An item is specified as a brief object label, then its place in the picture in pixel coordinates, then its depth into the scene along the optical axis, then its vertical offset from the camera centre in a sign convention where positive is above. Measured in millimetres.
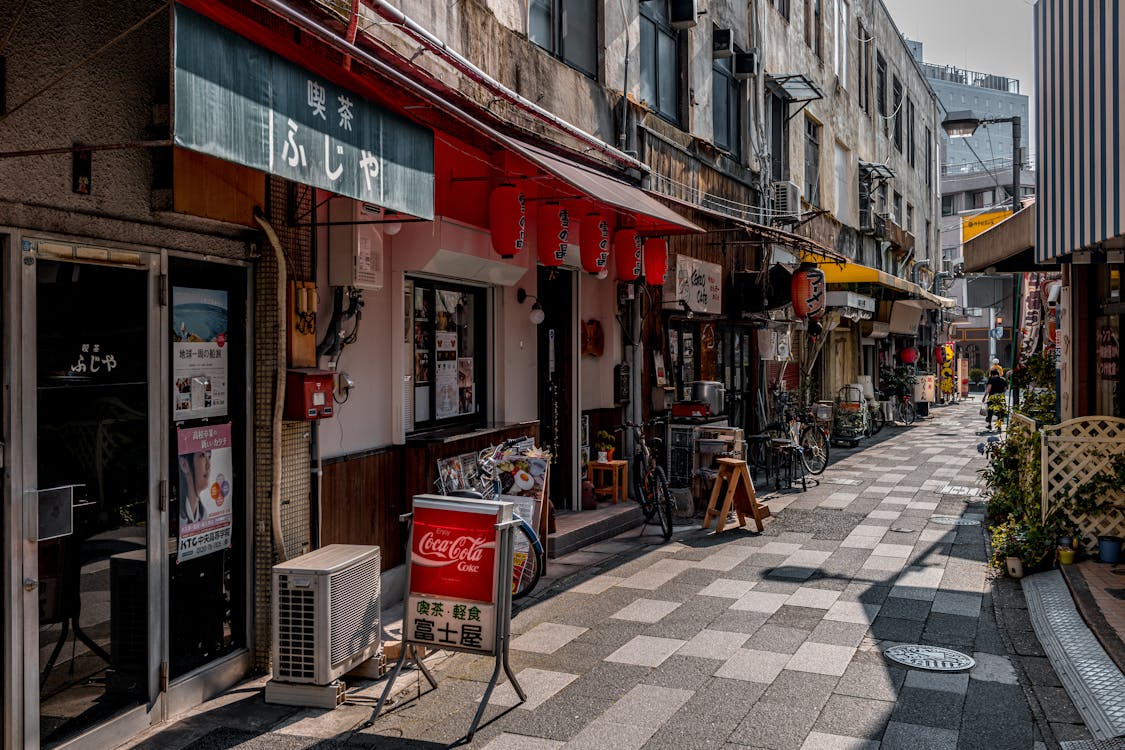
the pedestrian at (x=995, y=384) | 25006 -387
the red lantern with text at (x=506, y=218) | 9031 +1548
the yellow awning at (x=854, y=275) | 20656 +2220
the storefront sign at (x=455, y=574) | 5965 -1326
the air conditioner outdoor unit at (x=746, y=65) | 17547 +5909
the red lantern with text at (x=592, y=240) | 10977 +1595
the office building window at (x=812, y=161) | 22500 +5254
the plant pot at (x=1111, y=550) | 8984 -1774
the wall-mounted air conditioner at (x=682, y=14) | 14516 +5710
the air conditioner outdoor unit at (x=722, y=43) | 16355 +5909
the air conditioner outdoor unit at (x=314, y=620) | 5949 -1618
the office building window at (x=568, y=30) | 11227 +4397
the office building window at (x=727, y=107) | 17047 +5078
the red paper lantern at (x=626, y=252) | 12094 +1597
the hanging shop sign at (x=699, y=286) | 14492 +1440
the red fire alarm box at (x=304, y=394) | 6566 -141
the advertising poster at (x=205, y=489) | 5930 -766
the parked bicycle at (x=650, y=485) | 11391 -1448
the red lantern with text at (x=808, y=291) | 17328 +1526
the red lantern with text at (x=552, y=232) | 10234 +1577
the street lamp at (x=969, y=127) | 19891 +5396
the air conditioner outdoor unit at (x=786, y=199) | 19094 +3618
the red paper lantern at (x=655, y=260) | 12562 +1546
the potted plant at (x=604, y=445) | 12789 -1026
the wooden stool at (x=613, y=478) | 12633 -1481
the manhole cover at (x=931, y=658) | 6740 -2178
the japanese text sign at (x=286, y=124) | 4105 +1341
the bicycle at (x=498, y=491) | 7387 -1090
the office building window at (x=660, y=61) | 14023 +4946
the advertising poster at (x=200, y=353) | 5871 +144
